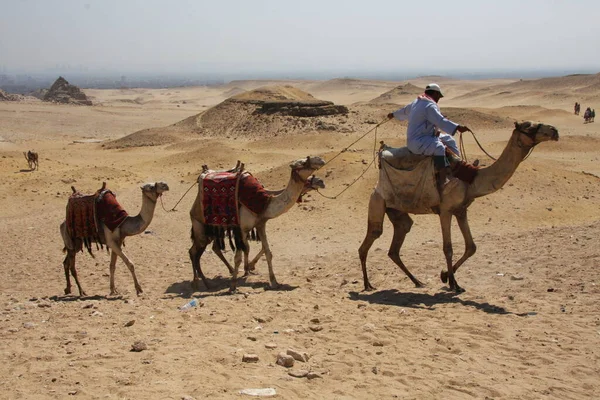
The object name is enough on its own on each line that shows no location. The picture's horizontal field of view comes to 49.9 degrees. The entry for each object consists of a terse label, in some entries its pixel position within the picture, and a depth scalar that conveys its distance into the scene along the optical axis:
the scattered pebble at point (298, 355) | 6.27
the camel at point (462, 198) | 8.67
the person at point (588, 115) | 39.06
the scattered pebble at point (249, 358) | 6.18
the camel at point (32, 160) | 25.58
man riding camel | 9.16
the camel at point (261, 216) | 10.08
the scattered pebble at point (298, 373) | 5.88
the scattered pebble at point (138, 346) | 6.46
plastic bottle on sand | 8.54
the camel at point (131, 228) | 10.68
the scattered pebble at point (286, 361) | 6.11
